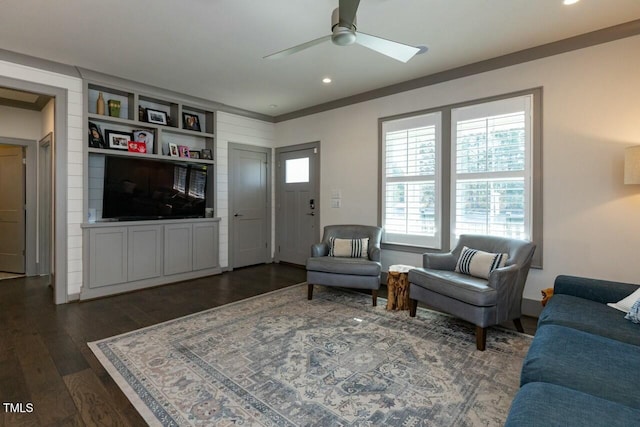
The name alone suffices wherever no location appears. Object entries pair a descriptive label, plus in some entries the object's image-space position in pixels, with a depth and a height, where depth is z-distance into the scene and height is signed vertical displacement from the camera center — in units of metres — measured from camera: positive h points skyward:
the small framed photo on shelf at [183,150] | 4.84 +0.91
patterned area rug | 1.84 -1.13
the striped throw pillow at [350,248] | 4.20 -0.48
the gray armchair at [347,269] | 3.68 -0.67
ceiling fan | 2.12 +1.26
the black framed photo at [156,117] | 4.52 +1.34
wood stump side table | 3.49 -0.85
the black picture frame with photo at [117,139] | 4.19 +0.95
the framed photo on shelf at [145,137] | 4.46 +1.03
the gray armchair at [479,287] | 2.61 -0.66
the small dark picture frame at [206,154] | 5.13 +0.91
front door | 5.49 +0.16
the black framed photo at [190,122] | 5.00 +1.40
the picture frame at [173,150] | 4.74 +0.90
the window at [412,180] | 4.05 +0.42
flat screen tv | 4.14 +0.30
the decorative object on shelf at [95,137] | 4.00 +0.92
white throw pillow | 2.08 -0.59
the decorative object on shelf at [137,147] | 4.30 +0.87
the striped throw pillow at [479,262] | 3.00 -0.48
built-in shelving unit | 3.98 +0.03
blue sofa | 1.15 -0.71
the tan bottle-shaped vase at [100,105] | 4.06 +1.33
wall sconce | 2.54 +0.38
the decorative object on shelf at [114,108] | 4.18 +1.34
